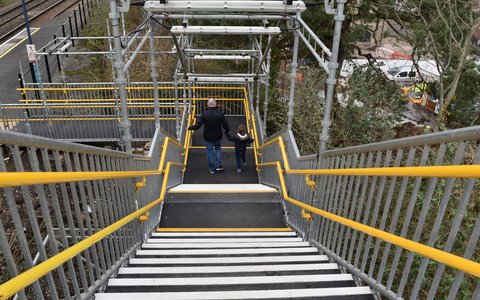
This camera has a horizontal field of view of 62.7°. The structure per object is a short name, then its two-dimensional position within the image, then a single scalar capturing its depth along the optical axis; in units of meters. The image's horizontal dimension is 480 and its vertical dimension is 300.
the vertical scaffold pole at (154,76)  6.47
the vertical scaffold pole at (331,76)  3.88
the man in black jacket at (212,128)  8.42
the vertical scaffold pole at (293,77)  5.82
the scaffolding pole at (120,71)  3.91
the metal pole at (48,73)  15.03
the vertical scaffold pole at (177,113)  8.97
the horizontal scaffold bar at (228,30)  5.54
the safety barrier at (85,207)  1.85
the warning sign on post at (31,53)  12.43
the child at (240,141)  9.05
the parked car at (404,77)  26.46
